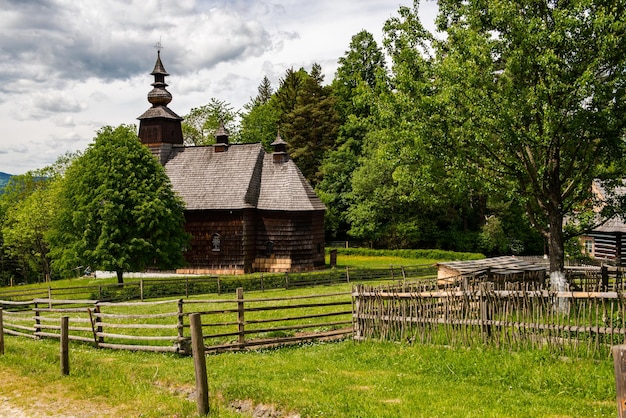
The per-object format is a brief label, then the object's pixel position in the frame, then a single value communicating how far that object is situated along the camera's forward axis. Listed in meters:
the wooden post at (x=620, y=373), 4.05
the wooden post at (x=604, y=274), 18.49
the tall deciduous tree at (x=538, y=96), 14.21
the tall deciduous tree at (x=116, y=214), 29.77
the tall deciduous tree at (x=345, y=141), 55.56
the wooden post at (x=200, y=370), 8.52
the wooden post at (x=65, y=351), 12.10
